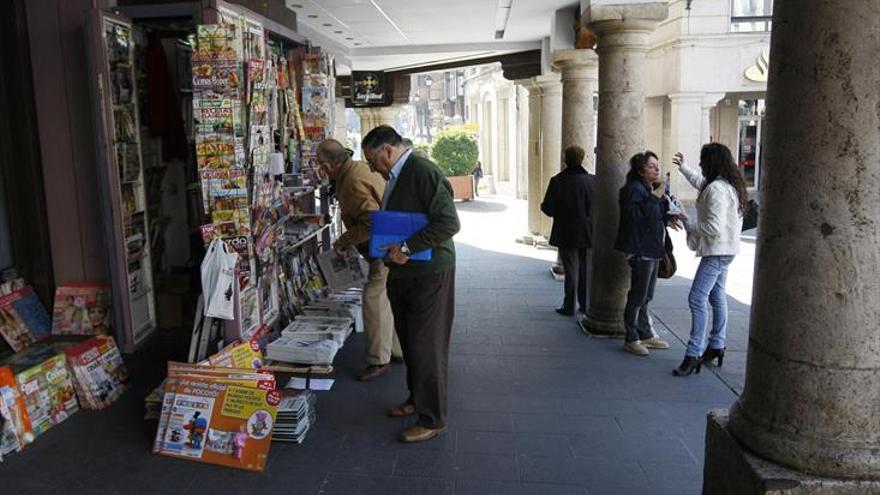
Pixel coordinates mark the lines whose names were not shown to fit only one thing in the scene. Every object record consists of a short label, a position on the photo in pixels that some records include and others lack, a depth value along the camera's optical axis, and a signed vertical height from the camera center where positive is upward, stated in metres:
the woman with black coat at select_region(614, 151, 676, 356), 5.89 -0.81
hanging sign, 15.45 +0.85
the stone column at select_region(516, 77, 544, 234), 12.17 -0.60
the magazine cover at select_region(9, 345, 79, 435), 4.35 -1.50
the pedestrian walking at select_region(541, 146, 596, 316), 7.35 -0.91
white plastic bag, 4.70 -0.94
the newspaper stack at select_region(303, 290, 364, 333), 6.40 -1.53
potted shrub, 24.55 -0.85
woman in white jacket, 5.21 -0.74
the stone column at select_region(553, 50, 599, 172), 9.70 +0.34
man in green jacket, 4.09 -0.79
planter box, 22.39 -1.77
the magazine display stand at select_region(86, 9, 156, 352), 5.09 -0.28
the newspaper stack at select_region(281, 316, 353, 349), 5.61 -1.53
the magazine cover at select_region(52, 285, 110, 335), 5.50 -1.27
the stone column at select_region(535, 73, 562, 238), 11.70 +0.01
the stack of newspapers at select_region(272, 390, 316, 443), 4.31 -1.66
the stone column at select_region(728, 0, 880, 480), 2.38 -0.40
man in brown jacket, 5.41 -0.79
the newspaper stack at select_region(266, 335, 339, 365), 5.24 -1.55
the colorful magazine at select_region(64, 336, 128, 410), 4.75 -1.53
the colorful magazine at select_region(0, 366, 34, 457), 4.12 -1.57
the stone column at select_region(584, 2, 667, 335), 6.45 +0.04
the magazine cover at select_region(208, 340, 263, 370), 4.48 -1.36
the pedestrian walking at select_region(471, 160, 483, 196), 25.07 -1.52
